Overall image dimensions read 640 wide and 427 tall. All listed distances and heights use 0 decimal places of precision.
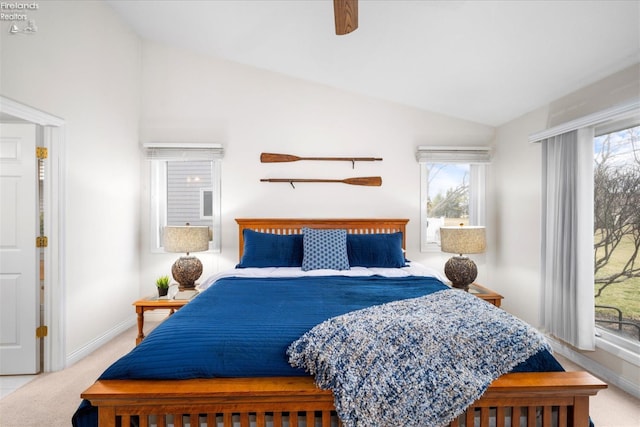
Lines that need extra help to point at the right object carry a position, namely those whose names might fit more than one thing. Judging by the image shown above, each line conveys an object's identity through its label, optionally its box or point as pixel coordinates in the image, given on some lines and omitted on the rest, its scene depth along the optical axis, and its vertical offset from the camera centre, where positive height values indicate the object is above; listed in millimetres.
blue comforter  1398 -571
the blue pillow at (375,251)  3191 -379
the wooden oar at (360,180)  3897 +381
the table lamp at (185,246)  3371 -354
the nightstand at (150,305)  2979 -852
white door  2545 -309
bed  1320 -731
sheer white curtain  2582 -214
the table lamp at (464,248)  3303 -358
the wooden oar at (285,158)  3855 +635
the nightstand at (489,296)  3049 -771
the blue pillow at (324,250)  3045 -357
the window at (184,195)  3887 +201
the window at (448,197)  3975 +196
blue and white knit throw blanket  1280 -625
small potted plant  3139 -730
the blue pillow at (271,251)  3172 -382
